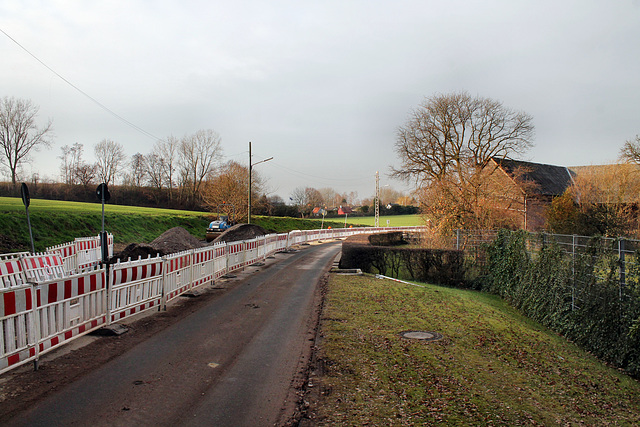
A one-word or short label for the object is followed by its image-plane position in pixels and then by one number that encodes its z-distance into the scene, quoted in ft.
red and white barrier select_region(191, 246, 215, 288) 40.08
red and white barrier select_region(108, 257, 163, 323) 26.30
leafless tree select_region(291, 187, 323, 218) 261.65
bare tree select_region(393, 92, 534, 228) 114.21
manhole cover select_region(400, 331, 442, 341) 24.51
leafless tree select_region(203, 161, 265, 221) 159.74
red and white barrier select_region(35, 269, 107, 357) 19.63
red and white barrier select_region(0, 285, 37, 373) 17.01
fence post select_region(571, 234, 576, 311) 31.01
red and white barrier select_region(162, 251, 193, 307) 33.40
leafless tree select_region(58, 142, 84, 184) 202.16
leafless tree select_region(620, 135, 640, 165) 95.25
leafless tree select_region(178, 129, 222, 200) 231.50
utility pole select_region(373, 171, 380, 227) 180.45
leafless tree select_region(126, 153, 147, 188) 237.45
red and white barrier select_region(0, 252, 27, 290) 32.58
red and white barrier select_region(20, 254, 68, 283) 35.86
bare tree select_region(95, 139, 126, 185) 211.41
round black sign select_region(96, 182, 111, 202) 39.27
